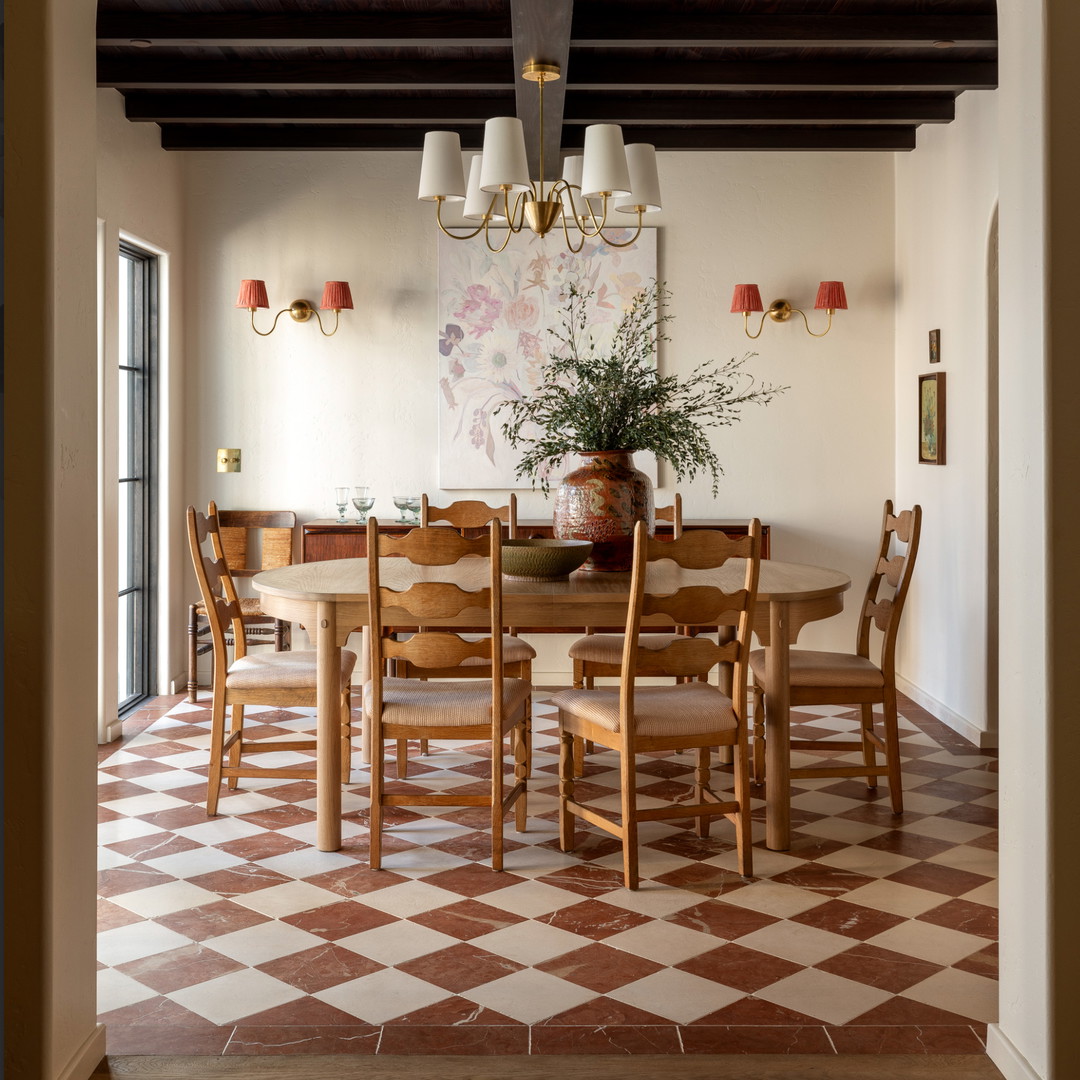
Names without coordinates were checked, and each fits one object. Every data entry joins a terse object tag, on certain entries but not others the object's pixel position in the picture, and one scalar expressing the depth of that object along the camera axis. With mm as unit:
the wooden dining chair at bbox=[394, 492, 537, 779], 4598
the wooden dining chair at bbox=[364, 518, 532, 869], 3467
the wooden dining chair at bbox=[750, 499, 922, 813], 4059
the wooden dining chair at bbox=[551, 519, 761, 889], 3393
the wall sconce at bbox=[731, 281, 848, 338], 6258
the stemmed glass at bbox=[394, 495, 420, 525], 6094
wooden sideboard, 6051
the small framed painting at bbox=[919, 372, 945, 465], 5613
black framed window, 5938
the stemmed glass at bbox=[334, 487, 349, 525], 6295
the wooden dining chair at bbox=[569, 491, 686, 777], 4473
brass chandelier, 3848
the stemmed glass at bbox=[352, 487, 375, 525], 6199
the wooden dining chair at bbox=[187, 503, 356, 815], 4078
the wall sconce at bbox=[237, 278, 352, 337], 6250
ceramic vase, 4168
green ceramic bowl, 3955
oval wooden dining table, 3729
